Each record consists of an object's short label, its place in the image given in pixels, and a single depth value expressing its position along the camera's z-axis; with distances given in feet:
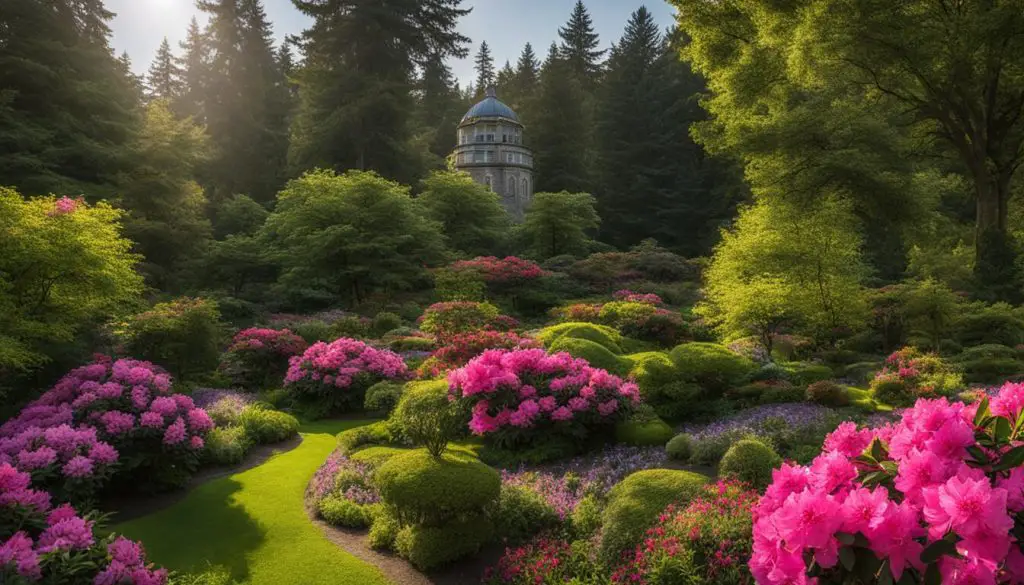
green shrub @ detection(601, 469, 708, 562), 17.90
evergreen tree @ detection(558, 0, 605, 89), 204.03
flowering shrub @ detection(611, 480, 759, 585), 15.55
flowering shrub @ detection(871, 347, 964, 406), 33.55
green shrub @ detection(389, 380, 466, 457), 20.99
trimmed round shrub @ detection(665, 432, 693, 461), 26.30
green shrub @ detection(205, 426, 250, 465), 29.81
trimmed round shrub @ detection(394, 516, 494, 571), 19.24
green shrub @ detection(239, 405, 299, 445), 33.68
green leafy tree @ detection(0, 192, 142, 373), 29.89
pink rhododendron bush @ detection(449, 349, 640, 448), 28.04
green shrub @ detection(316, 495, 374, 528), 22.88
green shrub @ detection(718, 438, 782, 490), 20.35
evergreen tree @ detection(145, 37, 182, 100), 149.59
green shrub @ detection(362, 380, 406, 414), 38.40
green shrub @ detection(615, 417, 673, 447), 28.91
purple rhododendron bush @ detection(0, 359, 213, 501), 21.39
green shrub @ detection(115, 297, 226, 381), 40.37
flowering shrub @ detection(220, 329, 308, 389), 46.75
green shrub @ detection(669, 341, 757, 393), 33.81
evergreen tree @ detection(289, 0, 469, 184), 111.96
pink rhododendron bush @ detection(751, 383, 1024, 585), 7.38
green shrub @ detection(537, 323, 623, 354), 42.04
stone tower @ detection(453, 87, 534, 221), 146.82
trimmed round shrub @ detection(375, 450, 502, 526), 19.02
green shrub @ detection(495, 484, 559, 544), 20.97
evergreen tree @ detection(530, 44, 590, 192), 157.58
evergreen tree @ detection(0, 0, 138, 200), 62.54
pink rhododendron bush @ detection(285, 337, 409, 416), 40.34
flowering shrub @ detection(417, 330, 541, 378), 42.01
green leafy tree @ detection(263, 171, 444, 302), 76.54
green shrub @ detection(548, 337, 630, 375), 35.78
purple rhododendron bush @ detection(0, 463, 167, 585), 13.35
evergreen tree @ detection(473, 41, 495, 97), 238.27
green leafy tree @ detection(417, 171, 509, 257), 103.86
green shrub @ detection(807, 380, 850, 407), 33.32
